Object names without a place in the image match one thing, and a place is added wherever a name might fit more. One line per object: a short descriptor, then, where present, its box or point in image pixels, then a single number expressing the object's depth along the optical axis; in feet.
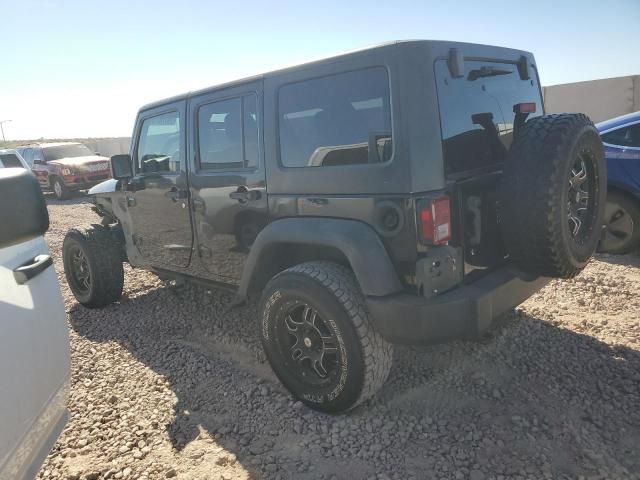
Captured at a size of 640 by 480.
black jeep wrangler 7.55
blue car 16.74
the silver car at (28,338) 4.33
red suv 47.65
